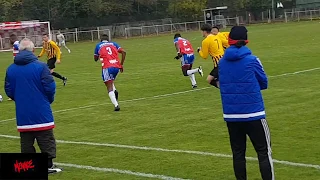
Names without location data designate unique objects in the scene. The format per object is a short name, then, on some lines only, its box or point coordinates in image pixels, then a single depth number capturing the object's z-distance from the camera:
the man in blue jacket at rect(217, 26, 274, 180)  7.60
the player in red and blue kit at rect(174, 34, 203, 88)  20.86
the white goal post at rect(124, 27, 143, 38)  75.29
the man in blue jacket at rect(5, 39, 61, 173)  8.73
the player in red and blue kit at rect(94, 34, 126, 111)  16.09
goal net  58.15
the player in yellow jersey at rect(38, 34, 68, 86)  23.38
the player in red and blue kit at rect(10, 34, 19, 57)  20.60
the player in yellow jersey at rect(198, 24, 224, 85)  16.61
